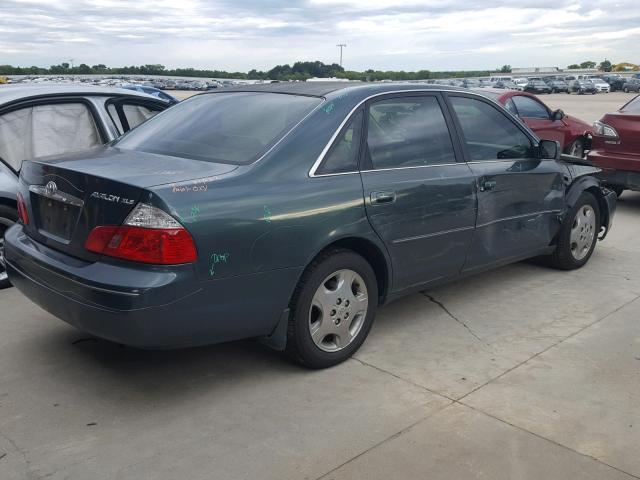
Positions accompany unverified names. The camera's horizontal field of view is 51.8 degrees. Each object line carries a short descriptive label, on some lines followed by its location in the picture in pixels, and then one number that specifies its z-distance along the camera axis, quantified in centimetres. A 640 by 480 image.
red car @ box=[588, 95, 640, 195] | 826
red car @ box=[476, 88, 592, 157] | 1101
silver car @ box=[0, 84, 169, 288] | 521
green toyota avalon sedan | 312
